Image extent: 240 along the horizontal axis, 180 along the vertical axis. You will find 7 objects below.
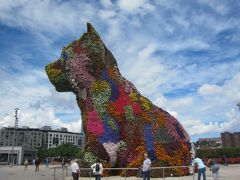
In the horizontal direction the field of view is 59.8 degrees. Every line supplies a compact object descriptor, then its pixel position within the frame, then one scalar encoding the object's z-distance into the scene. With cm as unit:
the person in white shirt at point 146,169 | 953
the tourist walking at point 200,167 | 929
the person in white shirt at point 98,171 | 918
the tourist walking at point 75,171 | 936
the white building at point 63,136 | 10494
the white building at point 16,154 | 5927
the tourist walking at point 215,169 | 1064
